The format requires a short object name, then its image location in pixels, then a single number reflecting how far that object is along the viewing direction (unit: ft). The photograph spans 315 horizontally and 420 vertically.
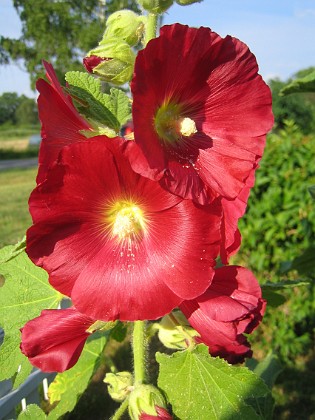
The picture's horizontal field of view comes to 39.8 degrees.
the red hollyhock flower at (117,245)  0.69
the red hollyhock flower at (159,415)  0.87
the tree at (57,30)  39.99
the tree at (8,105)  102.54
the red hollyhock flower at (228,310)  0.78
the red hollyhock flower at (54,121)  0.68
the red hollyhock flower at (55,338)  0.80
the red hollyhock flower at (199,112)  0.65
